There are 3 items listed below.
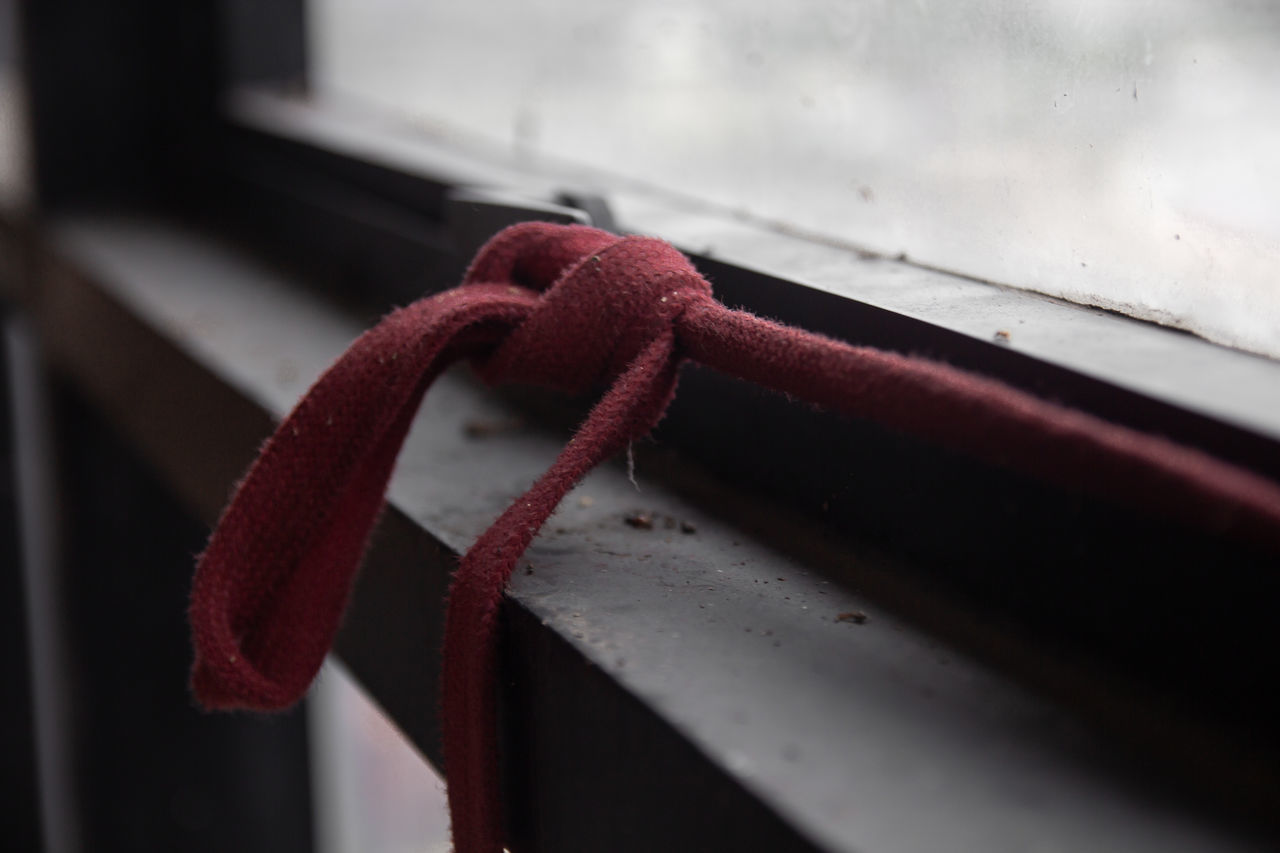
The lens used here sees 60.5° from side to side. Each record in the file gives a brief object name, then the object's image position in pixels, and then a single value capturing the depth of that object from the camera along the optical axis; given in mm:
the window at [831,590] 289
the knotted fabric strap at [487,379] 358
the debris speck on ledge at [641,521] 452
